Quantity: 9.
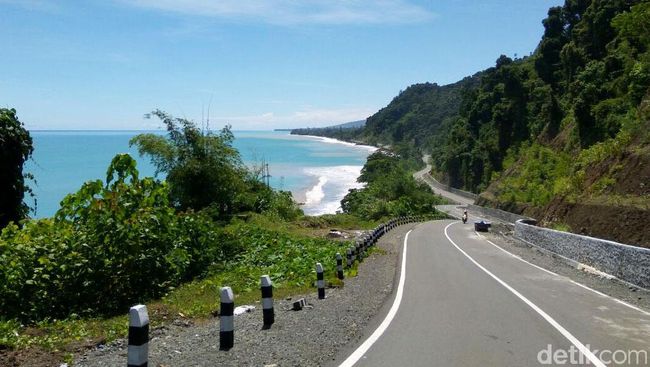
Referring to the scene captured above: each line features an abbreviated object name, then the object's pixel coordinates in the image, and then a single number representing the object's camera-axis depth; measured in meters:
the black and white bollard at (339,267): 15.80
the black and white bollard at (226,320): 7.97
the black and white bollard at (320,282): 13.15
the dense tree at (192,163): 39.28
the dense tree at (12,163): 20.78
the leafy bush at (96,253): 13.93
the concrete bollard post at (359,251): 21.33
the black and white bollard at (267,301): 9.79
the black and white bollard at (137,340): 5.61
